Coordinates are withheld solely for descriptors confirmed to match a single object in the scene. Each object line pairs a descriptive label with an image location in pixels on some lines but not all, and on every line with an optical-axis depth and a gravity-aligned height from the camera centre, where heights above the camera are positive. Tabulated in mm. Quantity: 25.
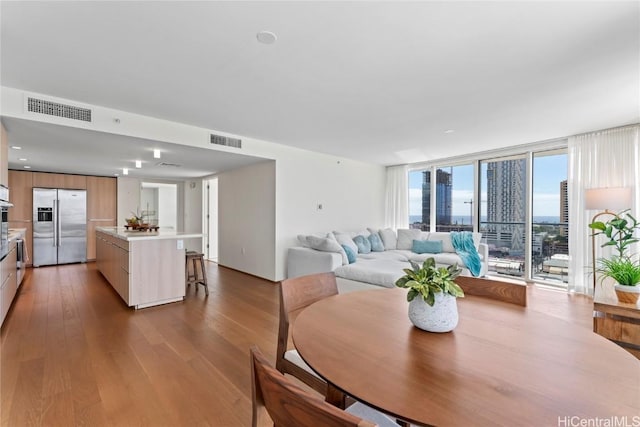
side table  2033 -764
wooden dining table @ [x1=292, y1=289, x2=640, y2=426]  679 -452
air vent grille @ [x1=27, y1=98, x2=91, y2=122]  2924 +1047
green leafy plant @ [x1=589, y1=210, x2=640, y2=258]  3043 -118
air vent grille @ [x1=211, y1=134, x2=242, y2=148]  4273 +1060
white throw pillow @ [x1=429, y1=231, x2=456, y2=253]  5629 -510
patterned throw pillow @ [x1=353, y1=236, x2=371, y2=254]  5531 -594
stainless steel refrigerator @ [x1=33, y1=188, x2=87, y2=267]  6273 -349
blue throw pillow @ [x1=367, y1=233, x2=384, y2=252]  5859 -604
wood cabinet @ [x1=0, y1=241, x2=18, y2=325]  3005 -815
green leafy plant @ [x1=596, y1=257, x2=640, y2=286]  2242 -456
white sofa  3740 -734
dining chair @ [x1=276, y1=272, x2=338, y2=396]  1367 -508
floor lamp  3635 +211
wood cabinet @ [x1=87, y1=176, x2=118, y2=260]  7023 +137
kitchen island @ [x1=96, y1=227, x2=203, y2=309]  3613 -727
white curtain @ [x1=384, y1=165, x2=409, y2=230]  7039 +376
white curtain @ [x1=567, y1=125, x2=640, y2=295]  4043 +587
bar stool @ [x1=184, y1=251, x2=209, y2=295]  4330 -801
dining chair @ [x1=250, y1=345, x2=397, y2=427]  519 -382
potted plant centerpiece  1112 -332
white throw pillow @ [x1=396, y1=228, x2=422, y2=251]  6155 -517
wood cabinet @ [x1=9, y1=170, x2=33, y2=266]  6117 +187
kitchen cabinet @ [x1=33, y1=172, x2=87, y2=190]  6395 +670
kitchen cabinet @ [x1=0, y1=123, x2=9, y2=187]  3043 +591
